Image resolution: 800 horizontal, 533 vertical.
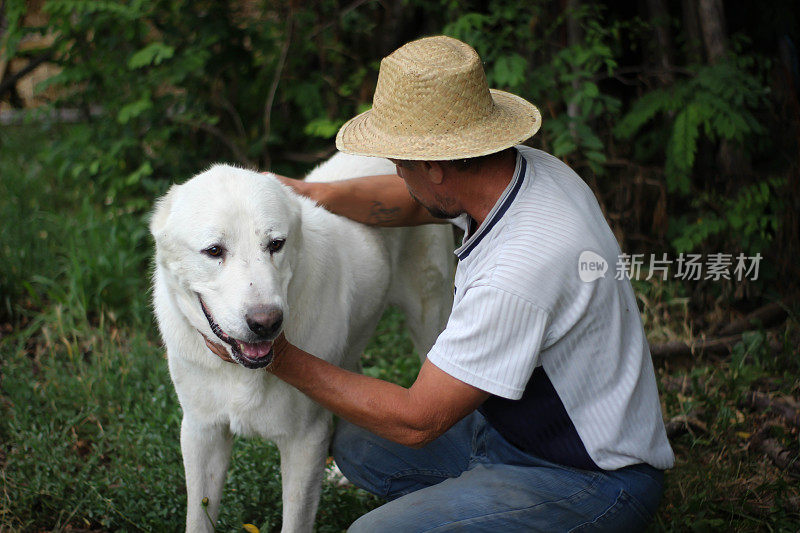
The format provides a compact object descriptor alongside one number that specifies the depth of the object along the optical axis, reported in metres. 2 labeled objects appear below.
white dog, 2.26
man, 2.06
